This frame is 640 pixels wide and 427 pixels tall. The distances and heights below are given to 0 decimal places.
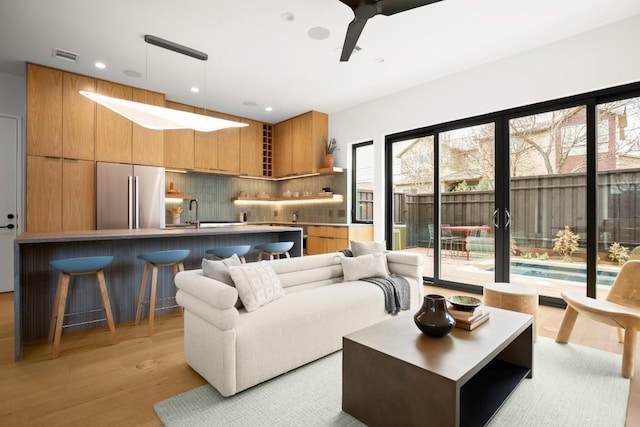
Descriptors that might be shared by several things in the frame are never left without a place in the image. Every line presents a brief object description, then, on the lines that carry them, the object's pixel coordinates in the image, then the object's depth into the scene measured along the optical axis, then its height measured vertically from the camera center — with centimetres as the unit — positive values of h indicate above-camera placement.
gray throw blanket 301 -75
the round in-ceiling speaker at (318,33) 348 +196
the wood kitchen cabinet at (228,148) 650 +130
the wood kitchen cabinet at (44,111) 429 +135
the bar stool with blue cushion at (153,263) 302 -49
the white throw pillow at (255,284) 222 -51
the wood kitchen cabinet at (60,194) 430 +25
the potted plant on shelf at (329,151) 622 +122
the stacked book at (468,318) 199 -65
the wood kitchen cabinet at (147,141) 507 +114
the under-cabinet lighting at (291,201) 637 +26
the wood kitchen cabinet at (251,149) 684 +136
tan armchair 221 -71
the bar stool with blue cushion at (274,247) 396 -42
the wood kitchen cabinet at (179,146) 587 +121
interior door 464 +26
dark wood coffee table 146 -79
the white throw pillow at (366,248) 352 -38
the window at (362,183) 605 +57
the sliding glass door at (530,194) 353 +25
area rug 178 -112
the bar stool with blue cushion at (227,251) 362 -43
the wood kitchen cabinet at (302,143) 639 +142
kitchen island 280 -56
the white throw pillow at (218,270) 231 -41
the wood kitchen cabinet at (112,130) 478 +122
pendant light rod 365 +194
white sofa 199 -77
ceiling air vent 396 +194
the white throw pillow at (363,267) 320 -53
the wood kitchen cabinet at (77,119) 452 +132
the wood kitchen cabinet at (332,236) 563 -42
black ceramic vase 183 -60
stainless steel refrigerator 476 +25
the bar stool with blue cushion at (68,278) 257 -55
